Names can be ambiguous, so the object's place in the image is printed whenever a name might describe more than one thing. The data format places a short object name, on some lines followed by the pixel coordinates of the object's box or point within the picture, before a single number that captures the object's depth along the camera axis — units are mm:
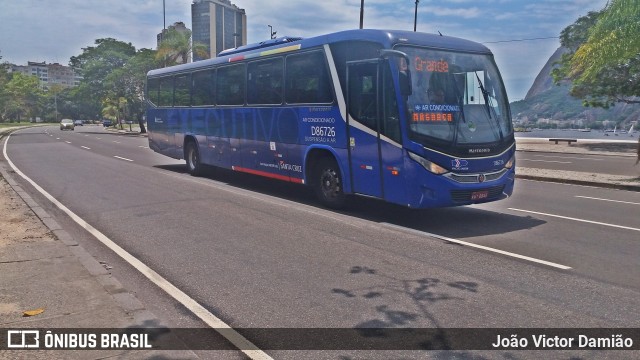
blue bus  8516
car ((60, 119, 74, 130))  67250
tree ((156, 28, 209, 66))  47938
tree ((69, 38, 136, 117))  63969
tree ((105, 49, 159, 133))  57031
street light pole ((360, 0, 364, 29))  30253
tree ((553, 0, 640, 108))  14773
